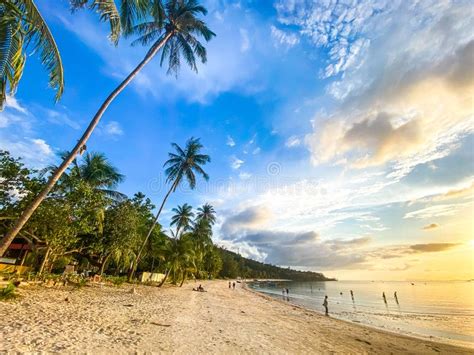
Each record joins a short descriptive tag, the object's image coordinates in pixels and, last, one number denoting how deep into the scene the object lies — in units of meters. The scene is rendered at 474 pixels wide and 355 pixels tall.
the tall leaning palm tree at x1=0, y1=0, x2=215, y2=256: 11.68
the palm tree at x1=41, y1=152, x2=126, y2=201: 20.58
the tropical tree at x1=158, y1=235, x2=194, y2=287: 21.44
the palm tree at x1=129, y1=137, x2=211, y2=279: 24.70
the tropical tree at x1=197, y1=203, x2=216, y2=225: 46.00
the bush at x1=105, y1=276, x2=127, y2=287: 17.42
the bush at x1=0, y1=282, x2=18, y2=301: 7.56
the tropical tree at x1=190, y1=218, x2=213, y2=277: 43.46
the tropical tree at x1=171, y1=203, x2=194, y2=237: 36.72
